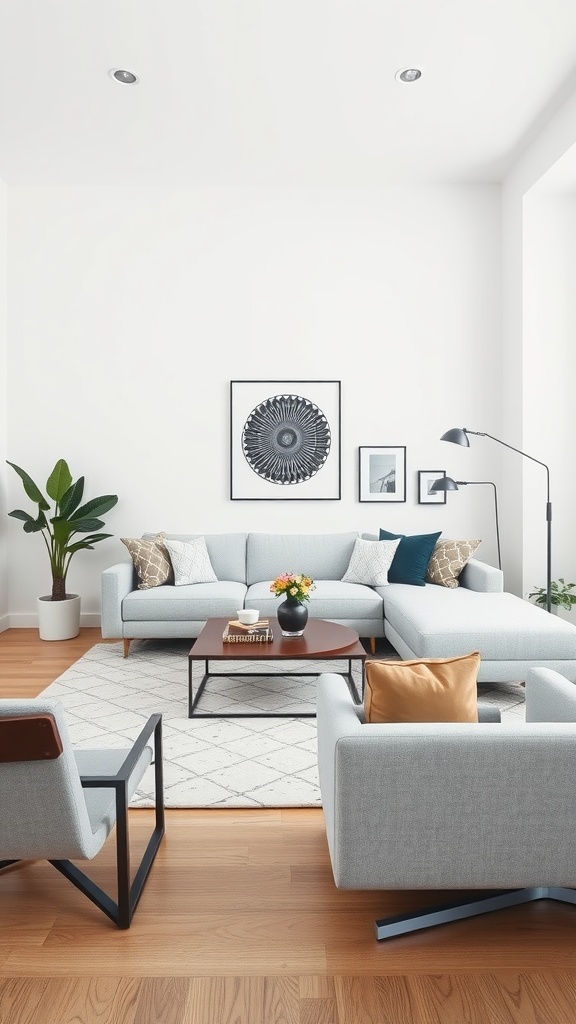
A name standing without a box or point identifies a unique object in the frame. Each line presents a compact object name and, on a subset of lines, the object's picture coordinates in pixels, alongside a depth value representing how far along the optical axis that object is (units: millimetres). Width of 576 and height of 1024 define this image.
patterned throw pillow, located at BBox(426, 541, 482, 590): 5164
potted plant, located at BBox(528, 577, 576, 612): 5020
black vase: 3980
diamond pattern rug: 2838
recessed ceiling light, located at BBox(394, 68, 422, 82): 4148
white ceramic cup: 4113
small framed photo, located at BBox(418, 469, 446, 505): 5969
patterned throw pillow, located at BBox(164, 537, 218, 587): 5215
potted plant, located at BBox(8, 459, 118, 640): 5473
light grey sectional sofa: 3811
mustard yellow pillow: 1957
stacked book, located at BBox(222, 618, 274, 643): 3887
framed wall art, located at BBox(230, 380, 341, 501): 5938
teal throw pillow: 5207
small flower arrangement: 3943
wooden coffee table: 3615
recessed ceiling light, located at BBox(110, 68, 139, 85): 4141
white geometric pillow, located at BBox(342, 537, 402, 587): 5242
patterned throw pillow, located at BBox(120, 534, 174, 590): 5180
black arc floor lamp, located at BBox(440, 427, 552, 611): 4773
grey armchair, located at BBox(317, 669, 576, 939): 1758
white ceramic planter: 5469
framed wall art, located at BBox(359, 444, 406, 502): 5973
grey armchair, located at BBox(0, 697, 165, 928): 1659
